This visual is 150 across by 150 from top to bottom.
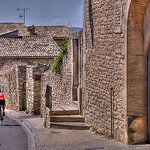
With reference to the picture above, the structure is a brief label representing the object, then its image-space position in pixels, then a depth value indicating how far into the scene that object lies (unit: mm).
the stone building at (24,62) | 19981
